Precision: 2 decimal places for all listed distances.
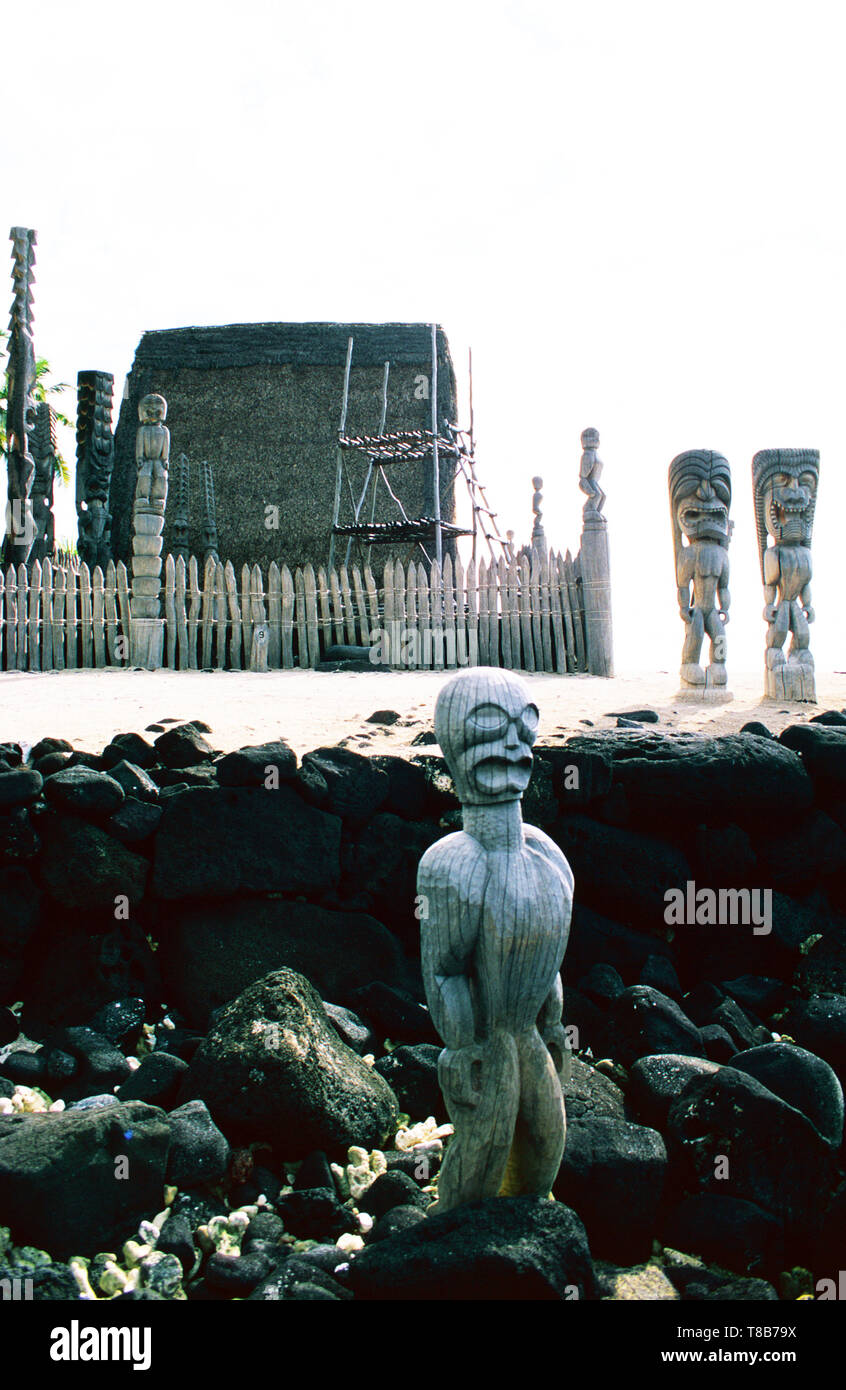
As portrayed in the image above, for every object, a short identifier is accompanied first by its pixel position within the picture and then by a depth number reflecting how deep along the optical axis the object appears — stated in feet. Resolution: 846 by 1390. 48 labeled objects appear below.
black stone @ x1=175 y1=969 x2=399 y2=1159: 13.58
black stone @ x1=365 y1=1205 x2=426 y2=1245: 11.79
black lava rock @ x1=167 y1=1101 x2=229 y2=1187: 13.06
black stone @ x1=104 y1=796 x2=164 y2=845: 17.57
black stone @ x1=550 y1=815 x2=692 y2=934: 18.92
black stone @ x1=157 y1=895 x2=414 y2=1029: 17.15
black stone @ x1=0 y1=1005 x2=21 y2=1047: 16.31
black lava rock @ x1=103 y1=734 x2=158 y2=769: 19.17
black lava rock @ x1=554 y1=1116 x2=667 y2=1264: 12.12
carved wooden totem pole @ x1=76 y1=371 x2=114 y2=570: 56.44
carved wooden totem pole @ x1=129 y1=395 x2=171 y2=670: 38.52
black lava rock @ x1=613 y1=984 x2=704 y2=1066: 15.62
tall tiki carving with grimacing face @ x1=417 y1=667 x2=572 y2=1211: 10.47
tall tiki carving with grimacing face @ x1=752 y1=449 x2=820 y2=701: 29.73
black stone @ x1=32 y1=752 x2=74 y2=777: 18.49
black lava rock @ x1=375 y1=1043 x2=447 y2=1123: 14.92
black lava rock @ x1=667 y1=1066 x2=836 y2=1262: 12.92
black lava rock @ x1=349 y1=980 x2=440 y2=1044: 16.44
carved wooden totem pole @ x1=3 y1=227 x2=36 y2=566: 53.52
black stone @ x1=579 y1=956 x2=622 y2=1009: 17.07
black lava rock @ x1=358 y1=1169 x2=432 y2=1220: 12.56
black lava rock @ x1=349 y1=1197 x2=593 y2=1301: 9.67
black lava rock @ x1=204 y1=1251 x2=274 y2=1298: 11.25
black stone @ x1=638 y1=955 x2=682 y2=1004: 17.87
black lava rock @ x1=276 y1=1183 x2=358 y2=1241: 12.34
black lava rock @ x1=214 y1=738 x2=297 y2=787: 18.08
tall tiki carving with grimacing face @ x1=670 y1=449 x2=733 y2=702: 30.19
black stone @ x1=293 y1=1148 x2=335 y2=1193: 13.14
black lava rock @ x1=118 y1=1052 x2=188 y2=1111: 14.49
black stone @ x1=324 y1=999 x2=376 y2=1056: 15.89
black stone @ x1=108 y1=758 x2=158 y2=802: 18.07
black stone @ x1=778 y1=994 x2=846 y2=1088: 16.34
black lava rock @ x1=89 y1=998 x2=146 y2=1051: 16.26
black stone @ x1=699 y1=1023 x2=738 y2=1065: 16.03
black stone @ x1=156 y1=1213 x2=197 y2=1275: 11.90
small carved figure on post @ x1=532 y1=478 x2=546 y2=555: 62.64
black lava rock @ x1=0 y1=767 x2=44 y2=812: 17.39
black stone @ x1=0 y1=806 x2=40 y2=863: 17.21
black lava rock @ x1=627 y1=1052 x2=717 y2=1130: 14.05
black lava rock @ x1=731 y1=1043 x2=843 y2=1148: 13.91
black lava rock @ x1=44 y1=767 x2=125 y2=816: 17.48
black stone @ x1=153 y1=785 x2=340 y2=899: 17.53
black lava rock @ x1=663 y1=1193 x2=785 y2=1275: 12.30
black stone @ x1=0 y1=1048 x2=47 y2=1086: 15.21
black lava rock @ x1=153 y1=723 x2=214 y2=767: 19.38
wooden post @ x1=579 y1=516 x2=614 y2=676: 37.42
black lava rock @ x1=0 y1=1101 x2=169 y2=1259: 12.10
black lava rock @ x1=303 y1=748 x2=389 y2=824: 18.43
